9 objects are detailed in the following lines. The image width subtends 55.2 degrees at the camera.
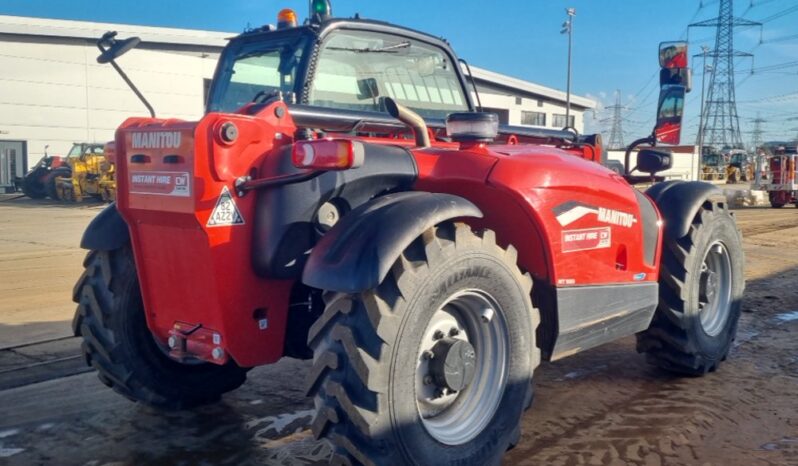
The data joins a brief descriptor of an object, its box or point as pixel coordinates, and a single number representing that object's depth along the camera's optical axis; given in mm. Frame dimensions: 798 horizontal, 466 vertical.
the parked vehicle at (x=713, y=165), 43512
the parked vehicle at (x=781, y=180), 21859
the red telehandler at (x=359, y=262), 2830
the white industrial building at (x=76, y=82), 32719
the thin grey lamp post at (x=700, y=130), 34494
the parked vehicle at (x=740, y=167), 42719
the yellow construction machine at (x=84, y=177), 24156
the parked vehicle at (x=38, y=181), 27391
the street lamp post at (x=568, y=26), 41250
